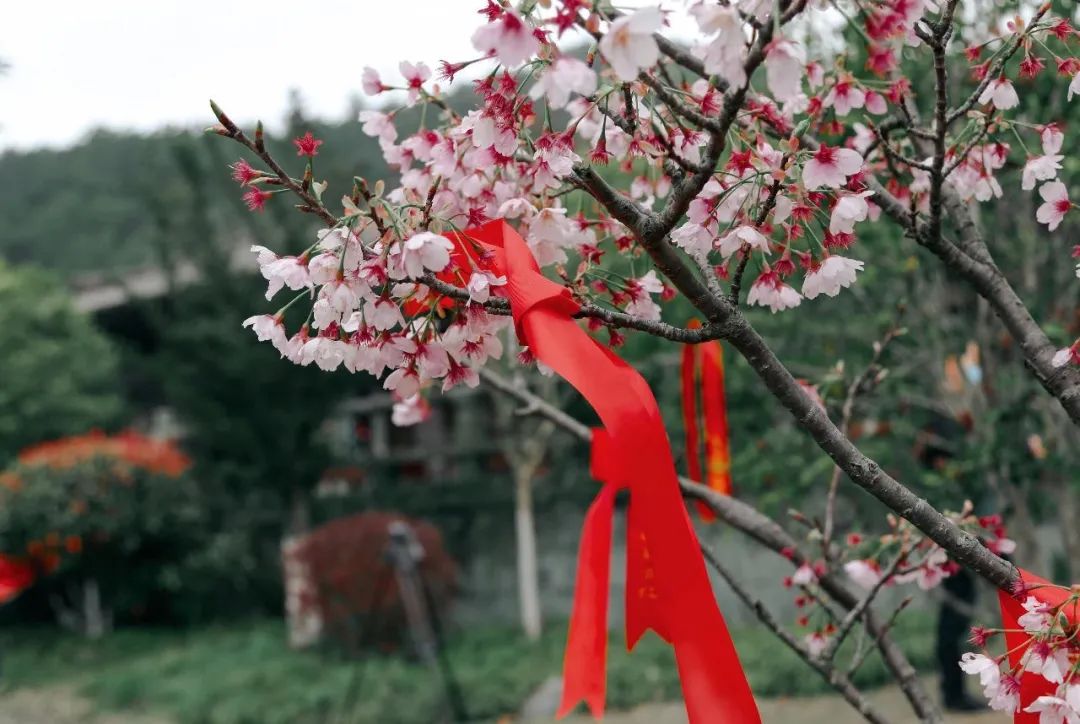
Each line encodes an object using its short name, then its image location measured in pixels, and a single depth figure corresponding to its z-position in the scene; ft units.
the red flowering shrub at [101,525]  29.66
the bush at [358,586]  25.21
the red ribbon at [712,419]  10.69
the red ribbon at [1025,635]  3.80
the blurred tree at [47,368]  38.86
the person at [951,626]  15.35
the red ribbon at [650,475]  3.84
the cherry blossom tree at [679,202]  3.27
